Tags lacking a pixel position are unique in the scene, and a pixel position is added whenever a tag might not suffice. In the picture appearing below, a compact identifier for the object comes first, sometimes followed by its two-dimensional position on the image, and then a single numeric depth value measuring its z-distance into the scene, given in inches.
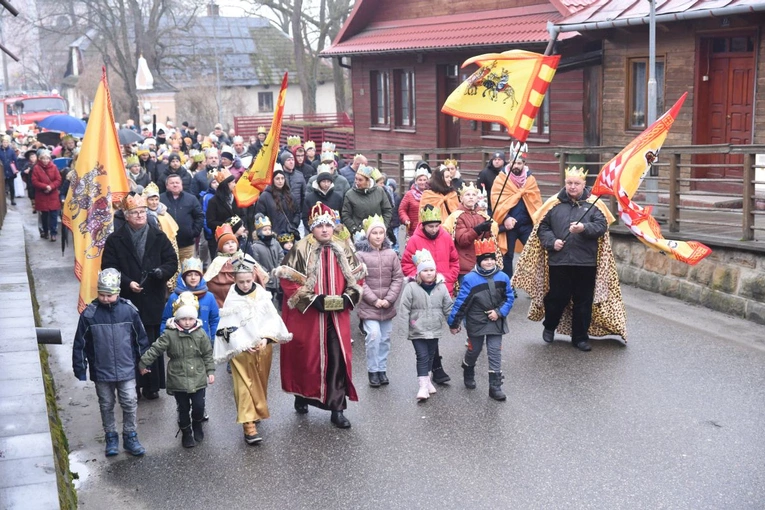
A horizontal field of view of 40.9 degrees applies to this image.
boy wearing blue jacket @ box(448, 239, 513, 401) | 339.9
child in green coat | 295.0
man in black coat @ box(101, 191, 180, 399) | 345.7
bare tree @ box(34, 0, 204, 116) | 1904.5
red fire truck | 1875.0
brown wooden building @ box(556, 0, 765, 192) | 597.3
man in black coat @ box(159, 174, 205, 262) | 480.1
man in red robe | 319.3
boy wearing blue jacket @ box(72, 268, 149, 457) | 296.4
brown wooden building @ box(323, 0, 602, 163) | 776.9
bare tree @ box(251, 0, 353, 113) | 1720.0
